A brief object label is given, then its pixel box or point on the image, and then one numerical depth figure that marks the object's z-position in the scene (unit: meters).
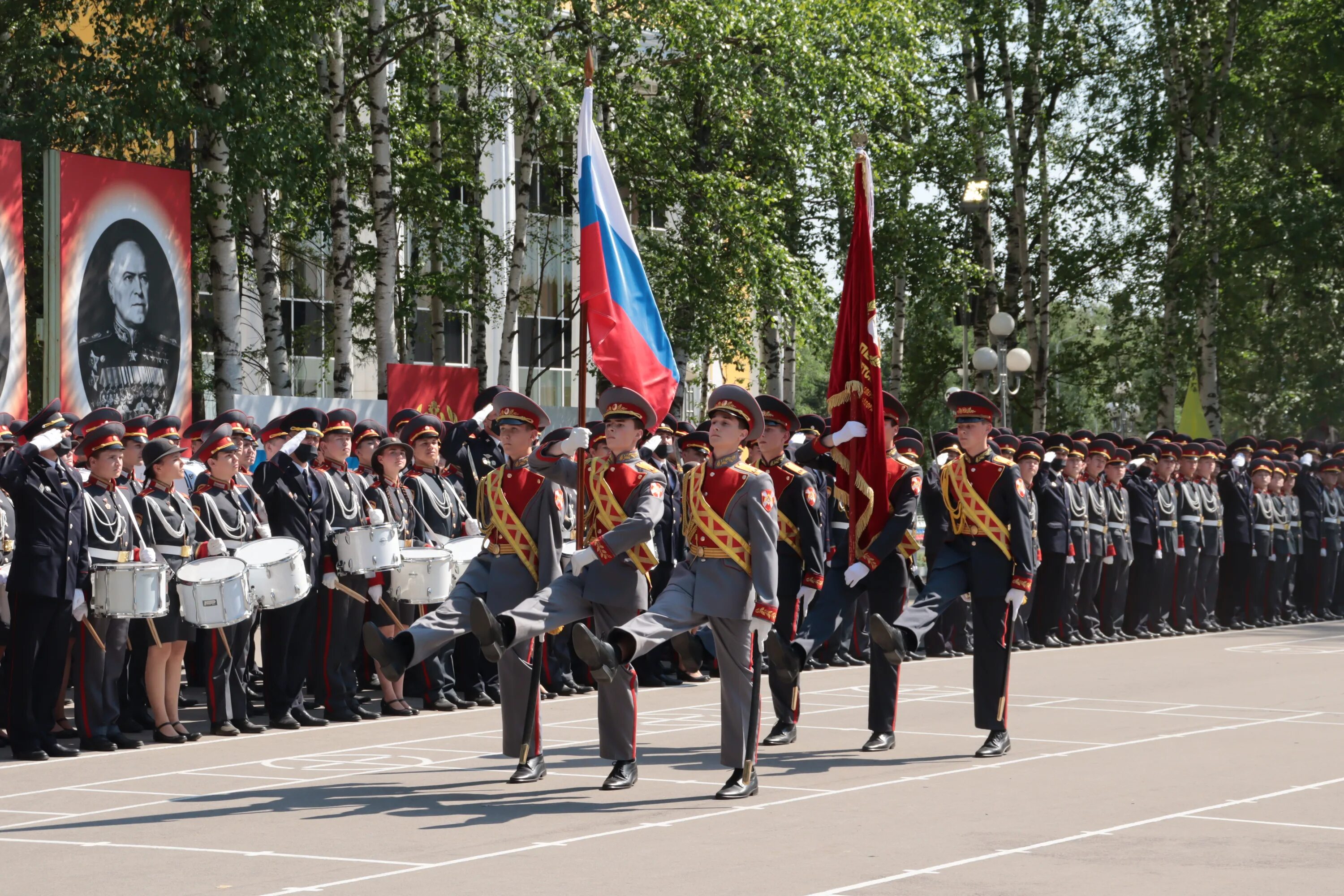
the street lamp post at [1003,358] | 26.94
